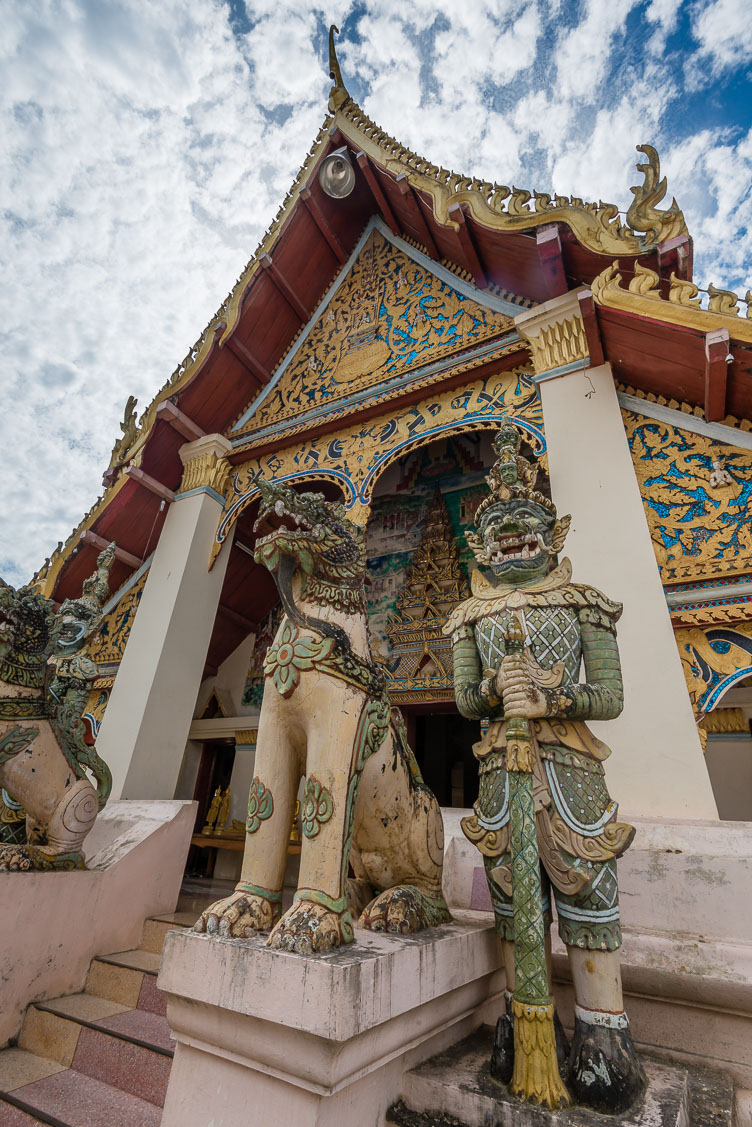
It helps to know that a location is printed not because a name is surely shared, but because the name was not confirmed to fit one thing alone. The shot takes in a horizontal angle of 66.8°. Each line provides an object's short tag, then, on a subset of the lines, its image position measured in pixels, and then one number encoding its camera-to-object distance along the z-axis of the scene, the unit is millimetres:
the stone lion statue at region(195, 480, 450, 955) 1191
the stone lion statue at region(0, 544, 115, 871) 2377
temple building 2629
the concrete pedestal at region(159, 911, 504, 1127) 944
